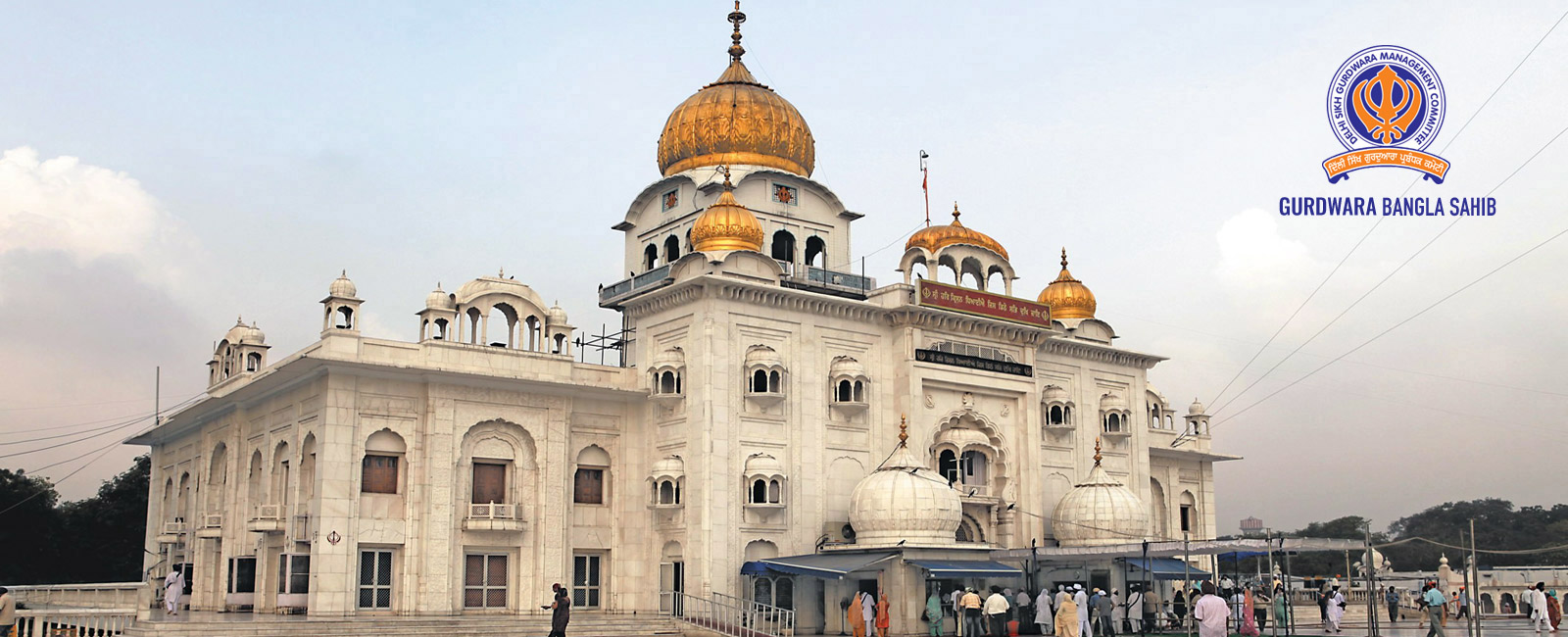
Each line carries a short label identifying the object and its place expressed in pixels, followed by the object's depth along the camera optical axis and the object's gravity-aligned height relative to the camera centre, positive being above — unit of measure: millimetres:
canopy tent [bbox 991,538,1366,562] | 25516 -450
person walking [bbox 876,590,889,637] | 28859 -1790
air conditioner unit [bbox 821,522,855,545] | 32438 -104
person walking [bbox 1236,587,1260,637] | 27578 -1868
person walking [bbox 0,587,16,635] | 18922 -1068
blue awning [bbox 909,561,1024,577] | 29750 -904
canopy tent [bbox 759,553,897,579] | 29406 -756
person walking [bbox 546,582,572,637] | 21594 -1296
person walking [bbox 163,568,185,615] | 28609 -1259
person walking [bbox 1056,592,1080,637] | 23938 -1567
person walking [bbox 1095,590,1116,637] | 29078 -1787
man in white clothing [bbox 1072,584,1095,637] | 28391 -1720
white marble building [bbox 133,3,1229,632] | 29203 +2468
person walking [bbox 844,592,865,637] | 28672 -1872
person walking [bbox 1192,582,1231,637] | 17781 -1138
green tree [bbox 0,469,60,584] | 47281 +31
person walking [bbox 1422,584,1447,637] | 21334 -1510
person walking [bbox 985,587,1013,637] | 28391 -1598
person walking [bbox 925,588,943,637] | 29344 -1789
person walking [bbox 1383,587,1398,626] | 36094 -2040
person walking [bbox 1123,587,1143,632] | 31250 -1836
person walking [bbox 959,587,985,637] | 27734 -1679
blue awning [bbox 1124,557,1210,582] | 33344 -1028
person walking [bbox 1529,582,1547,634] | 26969 -1618
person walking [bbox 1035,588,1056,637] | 31031 -1876
